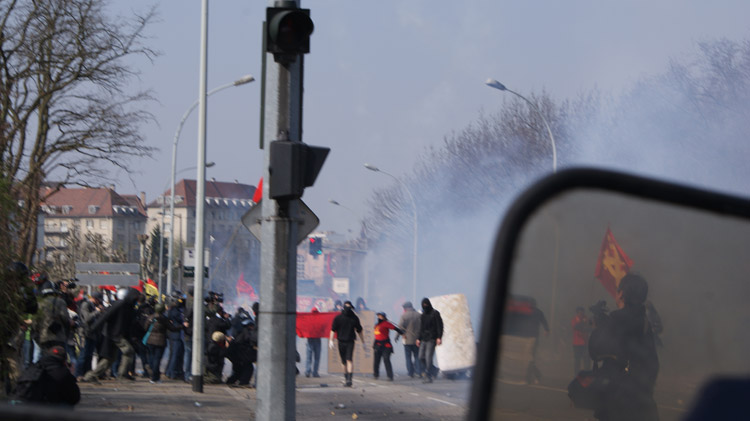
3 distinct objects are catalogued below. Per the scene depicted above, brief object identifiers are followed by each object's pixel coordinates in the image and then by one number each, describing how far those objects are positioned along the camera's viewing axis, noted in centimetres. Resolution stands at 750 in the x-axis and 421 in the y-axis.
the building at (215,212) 13409
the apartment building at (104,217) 17250
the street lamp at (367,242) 6474
